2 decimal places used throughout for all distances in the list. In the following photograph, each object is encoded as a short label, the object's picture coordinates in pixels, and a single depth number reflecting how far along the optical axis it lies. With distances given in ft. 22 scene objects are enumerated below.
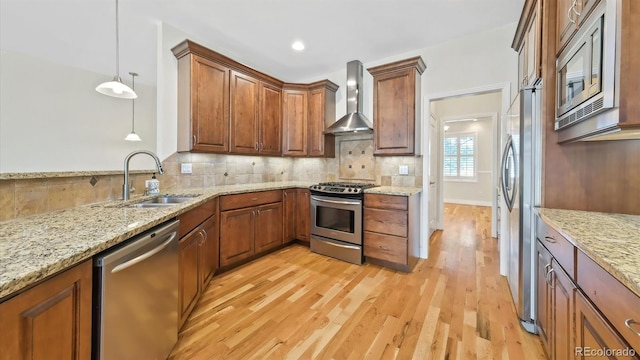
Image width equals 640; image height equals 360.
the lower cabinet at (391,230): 8.81
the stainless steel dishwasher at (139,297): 3.11
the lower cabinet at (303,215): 11.18
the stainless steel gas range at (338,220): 9.53
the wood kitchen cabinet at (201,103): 8.65
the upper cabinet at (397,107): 9.75
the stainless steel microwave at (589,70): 3.56
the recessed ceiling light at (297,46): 10.10
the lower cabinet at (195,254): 5.47
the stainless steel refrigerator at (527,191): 5.52
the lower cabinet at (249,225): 8.59
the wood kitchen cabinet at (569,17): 4.19
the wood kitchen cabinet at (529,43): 5.78
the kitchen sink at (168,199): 6.98
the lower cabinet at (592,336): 2.47
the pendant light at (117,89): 5.79
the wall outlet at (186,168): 9.34
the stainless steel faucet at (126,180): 6.25
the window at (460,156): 23.34
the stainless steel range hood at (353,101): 10.91
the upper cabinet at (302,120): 12.23
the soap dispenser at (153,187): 7.56
